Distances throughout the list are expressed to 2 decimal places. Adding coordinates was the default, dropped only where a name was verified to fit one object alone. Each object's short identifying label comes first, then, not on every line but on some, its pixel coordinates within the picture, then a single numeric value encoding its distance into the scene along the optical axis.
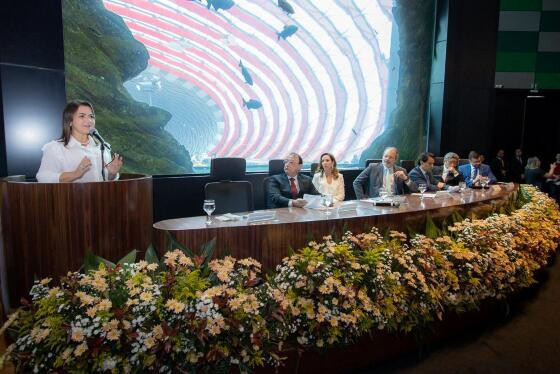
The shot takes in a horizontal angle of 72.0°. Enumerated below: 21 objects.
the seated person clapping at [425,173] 4.63
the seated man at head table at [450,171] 5.06
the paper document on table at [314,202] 2.98
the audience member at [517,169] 8.84
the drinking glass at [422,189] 3.61
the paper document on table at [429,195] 3.65
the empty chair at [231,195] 3.38
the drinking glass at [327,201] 2.84
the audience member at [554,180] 7.76
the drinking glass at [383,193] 3.39
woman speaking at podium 2.37
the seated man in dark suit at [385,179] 4.28
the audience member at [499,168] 8.28
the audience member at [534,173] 7.97
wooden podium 2.15
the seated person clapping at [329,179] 3.86
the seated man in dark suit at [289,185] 3.59
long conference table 2.20
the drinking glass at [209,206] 2.38
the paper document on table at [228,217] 2.44
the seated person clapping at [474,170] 5.40
